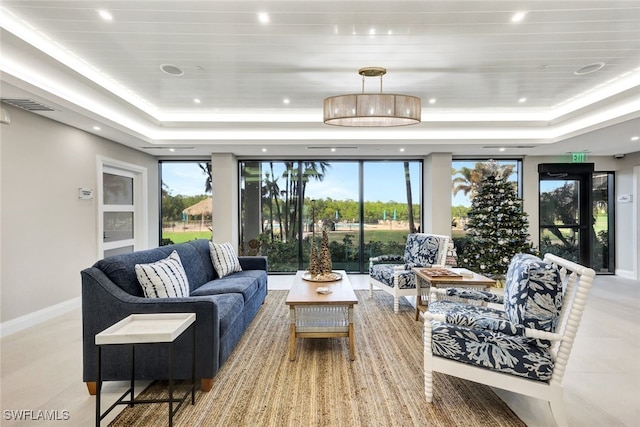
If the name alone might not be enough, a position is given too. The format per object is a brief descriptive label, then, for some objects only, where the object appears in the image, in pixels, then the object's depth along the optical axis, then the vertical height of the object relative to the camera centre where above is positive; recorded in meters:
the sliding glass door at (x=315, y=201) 7.21 +0.22
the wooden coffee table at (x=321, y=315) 3.05 -1.00
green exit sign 6.64 +1.08
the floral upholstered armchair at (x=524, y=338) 2.10 -0.84
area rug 2.20 -1.35
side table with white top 1.98 -0.75
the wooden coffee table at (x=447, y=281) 3.66 -0.77
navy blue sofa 2.45 -0.85
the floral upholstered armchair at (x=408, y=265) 4.52 -0.78
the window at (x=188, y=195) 7.25 +0.36
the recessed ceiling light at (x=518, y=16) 2.56 +1.51
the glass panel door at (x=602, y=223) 7.04 -0.25
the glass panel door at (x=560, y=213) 7.09 -0.04
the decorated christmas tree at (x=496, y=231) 5.89 -0.35
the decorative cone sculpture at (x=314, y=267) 4.09 -0.67
